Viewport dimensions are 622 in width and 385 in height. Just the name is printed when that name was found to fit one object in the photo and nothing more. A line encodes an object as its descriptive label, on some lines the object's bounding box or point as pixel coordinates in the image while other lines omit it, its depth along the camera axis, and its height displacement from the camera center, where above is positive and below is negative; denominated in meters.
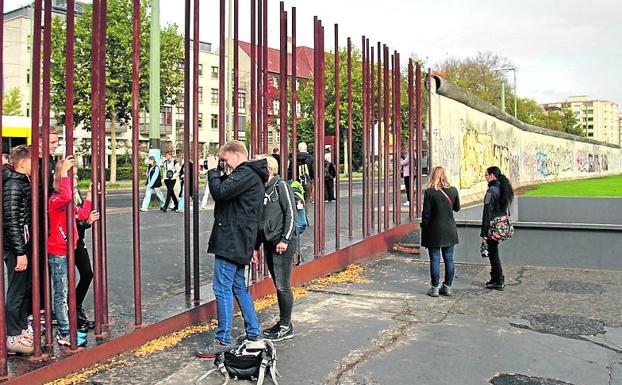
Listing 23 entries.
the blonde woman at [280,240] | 5.79 -0.52
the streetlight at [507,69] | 40.15 +7.73
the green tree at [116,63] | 28.23 +5.84
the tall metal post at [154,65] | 14.14 +2.72
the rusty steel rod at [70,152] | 4.80 +0.26
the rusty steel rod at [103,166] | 5.17 +0.16
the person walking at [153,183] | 16.62 +0.06
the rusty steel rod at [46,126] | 4.62 +0.44
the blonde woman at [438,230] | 7.80 -0.59
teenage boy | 4.64 -0.45
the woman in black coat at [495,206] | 8.24 -0.31
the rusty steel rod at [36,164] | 4.50 +0.15
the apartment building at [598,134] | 192.30 +14.92
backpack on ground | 4.69 -1.34
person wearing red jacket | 4.91 -0.52
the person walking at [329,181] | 17.77 +0.08
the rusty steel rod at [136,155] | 5.52 +0.27
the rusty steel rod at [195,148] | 6.20 +0.36
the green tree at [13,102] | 39.62 +5.59
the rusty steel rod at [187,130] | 6.30 +0.56
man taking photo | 5.25 -0.39
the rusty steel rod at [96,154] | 5.08 +0.26
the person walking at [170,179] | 17.09 +0.16
